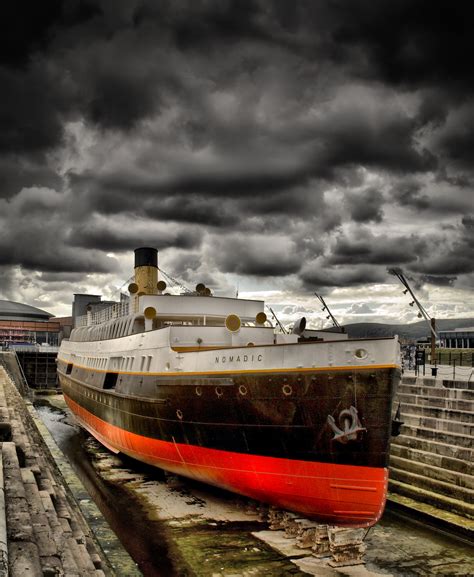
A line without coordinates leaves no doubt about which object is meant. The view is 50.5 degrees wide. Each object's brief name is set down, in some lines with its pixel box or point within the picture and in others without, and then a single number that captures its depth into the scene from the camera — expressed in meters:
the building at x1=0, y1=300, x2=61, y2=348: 127.62
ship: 12.88
